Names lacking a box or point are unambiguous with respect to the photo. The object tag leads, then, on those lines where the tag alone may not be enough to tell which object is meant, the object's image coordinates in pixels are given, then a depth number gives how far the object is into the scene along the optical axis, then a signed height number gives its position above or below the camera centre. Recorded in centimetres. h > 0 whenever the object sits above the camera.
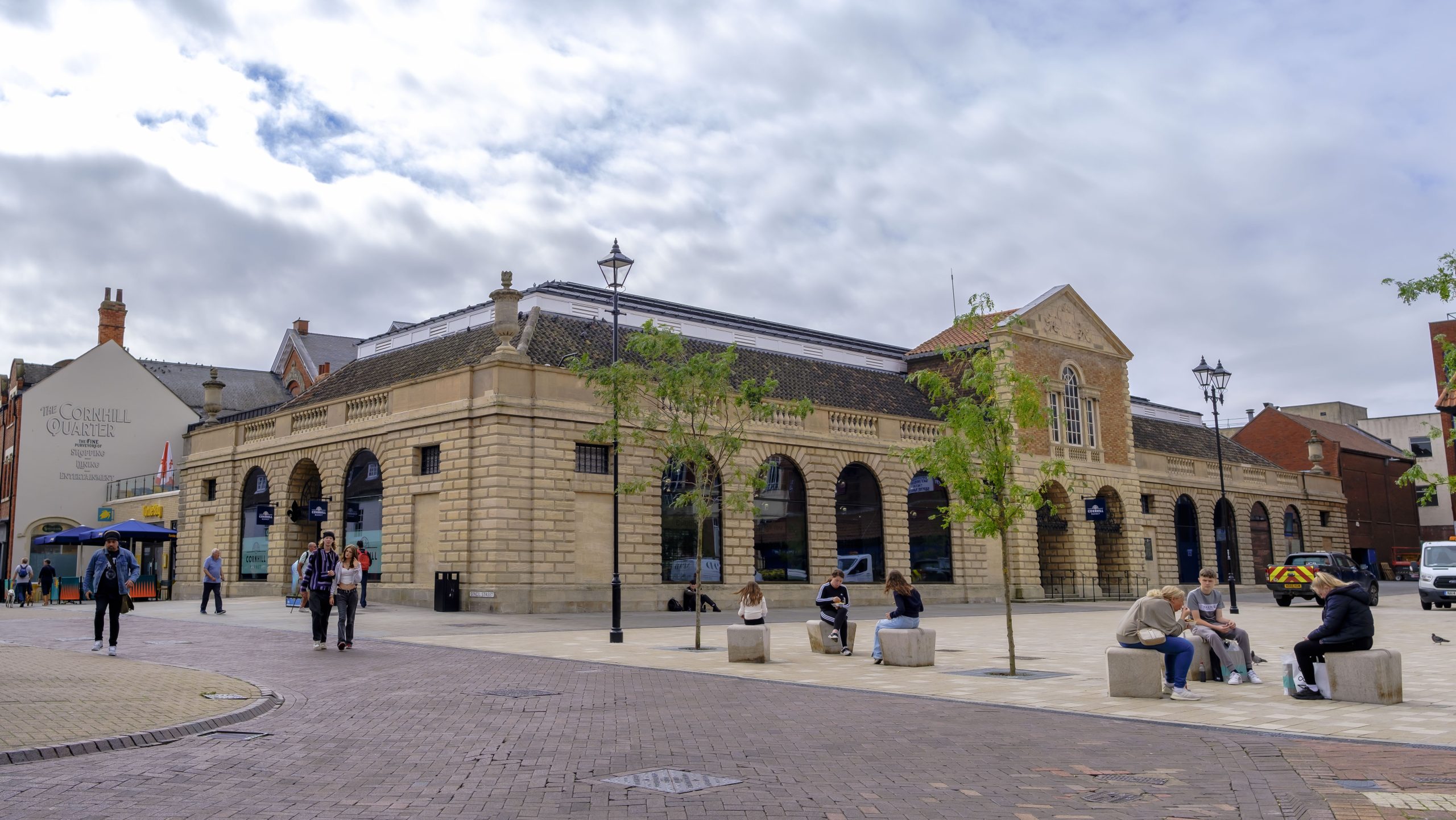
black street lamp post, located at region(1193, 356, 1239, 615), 3244 +490
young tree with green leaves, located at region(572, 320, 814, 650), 2091 +308
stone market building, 3028 +275
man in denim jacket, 1662 -11
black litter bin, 2925 -76
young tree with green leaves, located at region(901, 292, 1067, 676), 1554 +152
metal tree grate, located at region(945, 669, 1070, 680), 1498 -163
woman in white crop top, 1802 -48
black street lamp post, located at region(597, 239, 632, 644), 2124 +548
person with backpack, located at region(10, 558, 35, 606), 3597 -29
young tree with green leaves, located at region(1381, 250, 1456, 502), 1421 +332
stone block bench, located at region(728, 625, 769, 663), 1709 -130
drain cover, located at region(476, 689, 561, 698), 1271 -147
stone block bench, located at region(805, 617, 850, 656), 1880 -138
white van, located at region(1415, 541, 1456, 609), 3212 -86
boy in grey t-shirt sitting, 1391 -92
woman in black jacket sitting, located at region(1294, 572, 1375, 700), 1177 -87
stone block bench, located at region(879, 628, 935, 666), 1653 -134
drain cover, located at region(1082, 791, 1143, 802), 727 -159
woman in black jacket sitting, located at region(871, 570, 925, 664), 1680 -75
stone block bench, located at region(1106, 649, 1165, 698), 1254 -136
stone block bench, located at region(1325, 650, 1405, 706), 1162 -135
